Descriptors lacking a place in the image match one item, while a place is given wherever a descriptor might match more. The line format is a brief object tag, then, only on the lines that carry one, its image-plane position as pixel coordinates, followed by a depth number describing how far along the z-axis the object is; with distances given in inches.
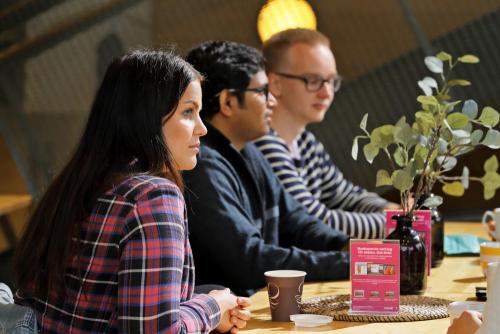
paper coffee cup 130.2
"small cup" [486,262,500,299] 113.4
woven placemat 129.9
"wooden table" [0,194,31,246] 346.6
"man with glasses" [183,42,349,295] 162.1
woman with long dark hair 106.4
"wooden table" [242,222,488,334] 124.9
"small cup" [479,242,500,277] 163.6
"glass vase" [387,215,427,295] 145.6
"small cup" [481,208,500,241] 194.0
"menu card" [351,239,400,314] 132.3
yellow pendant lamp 292.3
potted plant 143.5
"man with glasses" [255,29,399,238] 229.1
